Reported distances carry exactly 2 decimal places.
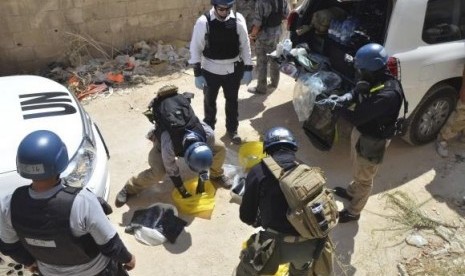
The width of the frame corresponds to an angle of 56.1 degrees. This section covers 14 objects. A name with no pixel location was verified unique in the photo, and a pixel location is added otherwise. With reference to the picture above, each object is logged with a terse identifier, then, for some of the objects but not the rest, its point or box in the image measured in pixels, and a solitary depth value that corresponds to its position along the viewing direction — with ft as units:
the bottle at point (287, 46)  17.83
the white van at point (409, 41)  14.70
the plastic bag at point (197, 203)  14.47
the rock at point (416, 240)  13.62
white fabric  13.38
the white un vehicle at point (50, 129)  10.44
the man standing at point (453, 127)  16.56
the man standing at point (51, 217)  7.45
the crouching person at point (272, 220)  9.19
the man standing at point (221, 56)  15.48
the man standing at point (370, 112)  11.83
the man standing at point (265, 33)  19.47
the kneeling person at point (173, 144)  12.25
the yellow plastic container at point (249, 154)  16.42
